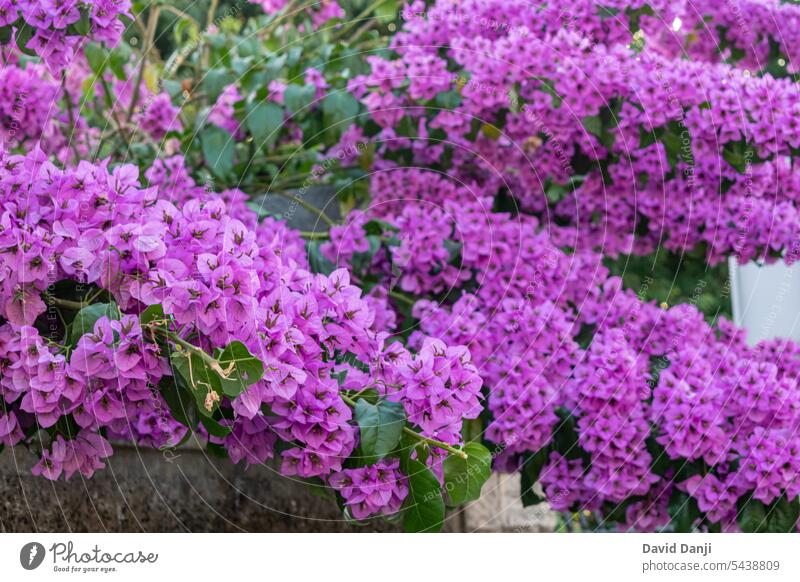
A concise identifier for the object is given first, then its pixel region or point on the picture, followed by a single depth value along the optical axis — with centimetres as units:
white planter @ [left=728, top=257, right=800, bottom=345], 360
